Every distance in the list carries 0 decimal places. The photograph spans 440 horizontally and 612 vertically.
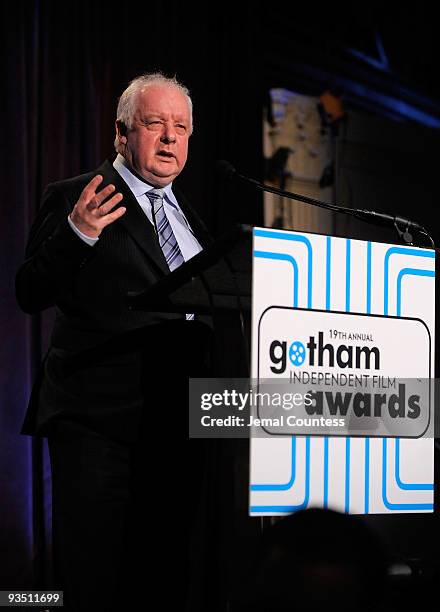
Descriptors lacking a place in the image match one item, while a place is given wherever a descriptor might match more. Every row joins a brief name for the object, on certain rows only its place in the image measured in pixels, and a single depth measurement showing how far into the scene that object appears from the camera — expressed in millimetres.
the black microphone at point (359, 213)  4479
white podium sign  4185
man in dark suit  4502
